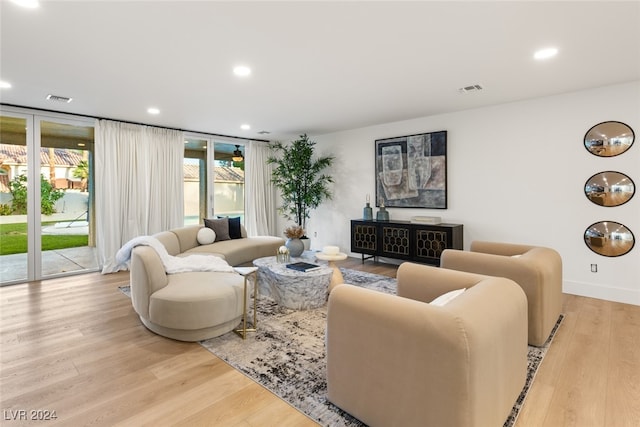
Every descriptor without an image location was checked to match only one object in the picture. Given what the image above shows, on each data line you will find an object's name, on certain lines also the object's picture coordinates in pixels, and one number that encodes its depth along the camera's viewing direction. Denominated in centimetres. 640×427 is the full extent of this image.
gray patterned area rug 186
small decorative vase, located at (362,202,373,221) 562
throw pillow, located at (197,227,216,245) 493
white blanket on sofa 319
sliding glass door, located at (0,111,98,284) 444
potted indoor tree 625
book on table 345
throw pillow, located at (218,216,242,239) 550
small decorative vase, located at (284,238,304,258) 410
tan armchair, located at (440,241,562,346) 253
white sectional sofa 263
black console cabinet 459
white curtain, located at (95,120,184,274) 502
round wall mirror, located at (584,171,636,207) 359
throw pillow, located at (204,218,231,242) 526
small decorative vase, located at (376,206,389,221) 544
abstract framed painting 499
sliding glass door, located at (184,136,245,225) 632
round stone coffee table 335
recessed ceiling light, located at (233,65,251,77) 309
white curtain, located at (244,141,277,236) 704
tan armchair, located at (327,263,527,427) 132
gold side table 275
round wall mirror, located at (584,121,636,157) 357
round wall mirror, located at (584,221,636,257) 362
